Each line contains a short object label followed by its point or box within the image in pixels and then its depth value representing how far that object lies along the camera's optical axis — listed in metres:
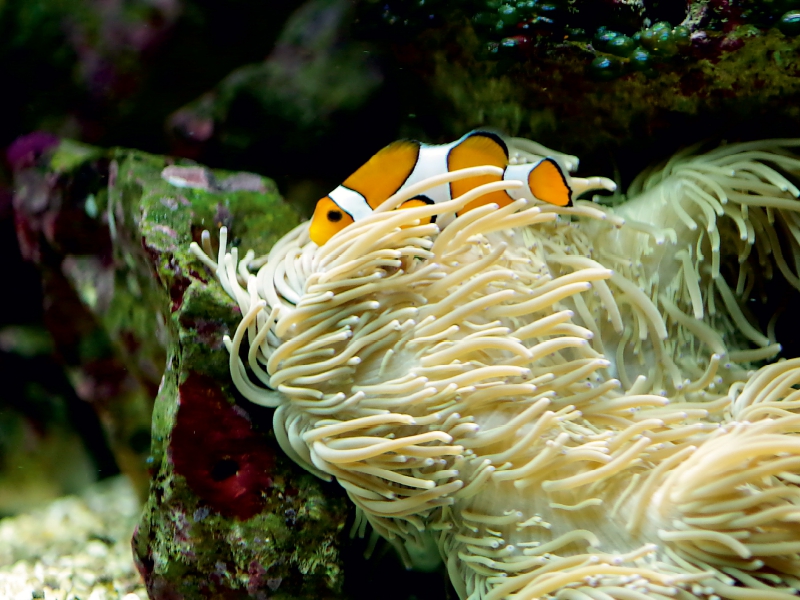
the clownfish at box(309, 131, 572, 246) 0.33
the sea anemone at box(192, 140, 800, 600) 0.29
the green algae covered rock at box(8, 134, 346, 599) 0.32
